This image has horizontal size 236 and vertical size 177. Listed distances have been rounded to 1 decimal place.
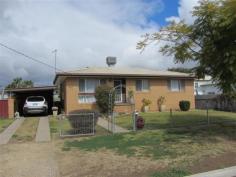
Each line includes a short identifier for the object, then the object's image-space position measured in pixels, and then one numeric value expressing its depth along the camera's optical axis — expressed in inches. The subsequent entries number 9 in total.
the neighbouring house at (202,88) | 1194.5
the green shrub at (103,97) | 534.2
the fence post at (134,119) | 345.3
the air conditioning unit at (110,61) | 695.6
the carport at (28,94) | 647.8
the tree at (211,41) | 281.3
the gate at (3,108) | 533.7
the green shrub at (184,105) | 623.5
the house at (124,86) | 554.8
